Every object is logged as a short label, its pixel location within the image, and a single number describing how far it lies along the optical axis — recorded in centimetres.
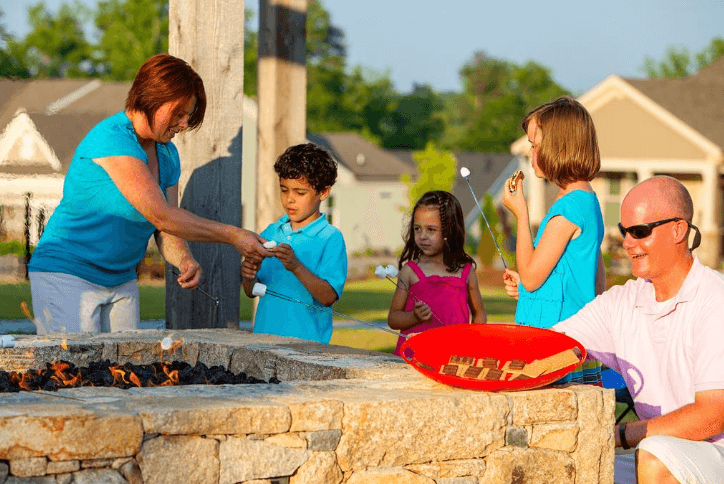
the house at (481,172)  3912
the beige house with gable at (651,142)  2628
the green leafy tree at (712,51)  5775
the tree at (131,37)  4222
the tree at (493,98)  5624
